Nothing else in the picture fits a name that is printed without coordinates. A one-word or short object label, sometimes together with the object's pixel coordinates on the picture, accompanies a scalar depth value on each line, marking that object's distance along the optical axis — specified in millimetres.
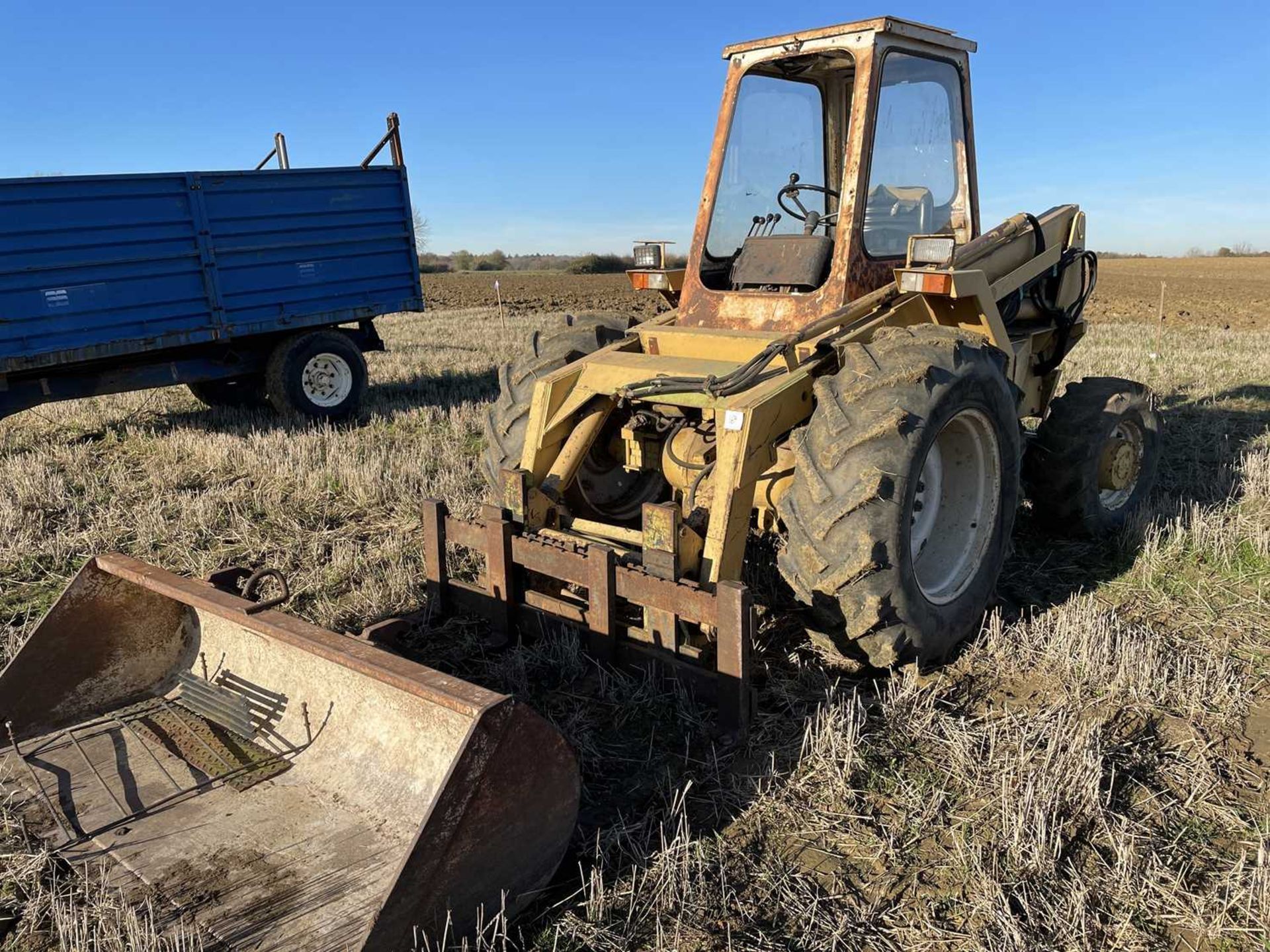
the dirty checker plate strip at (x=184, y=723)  3141
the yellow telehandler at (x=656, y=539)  2537
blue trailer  7711
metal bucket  2324
